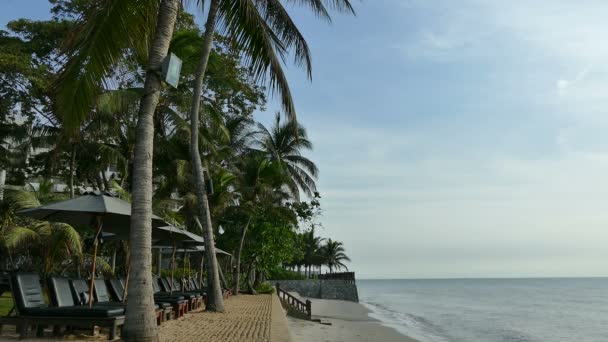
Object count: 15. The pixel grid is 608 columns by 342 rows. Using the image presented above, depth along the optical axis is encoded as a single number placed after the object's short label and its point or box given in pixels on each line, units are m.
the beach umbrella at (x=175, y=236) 10.17
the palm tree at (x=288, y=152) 30.53
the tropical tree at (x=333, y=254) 79.50
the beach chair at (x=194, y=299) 11.96
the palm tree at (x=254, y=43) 9.03
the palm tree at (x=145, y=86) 6.15
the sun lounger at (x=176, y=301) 9.94
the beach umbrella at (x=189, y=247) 15.07
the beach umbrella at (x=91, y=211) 7.29
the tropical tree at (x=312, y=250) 75.88
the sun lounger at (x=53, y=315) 6.39
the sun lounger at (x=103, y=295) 8.54
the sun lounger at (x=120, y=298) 8.73
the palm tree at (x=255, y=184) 23.28
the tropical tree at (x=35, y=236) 13.66
